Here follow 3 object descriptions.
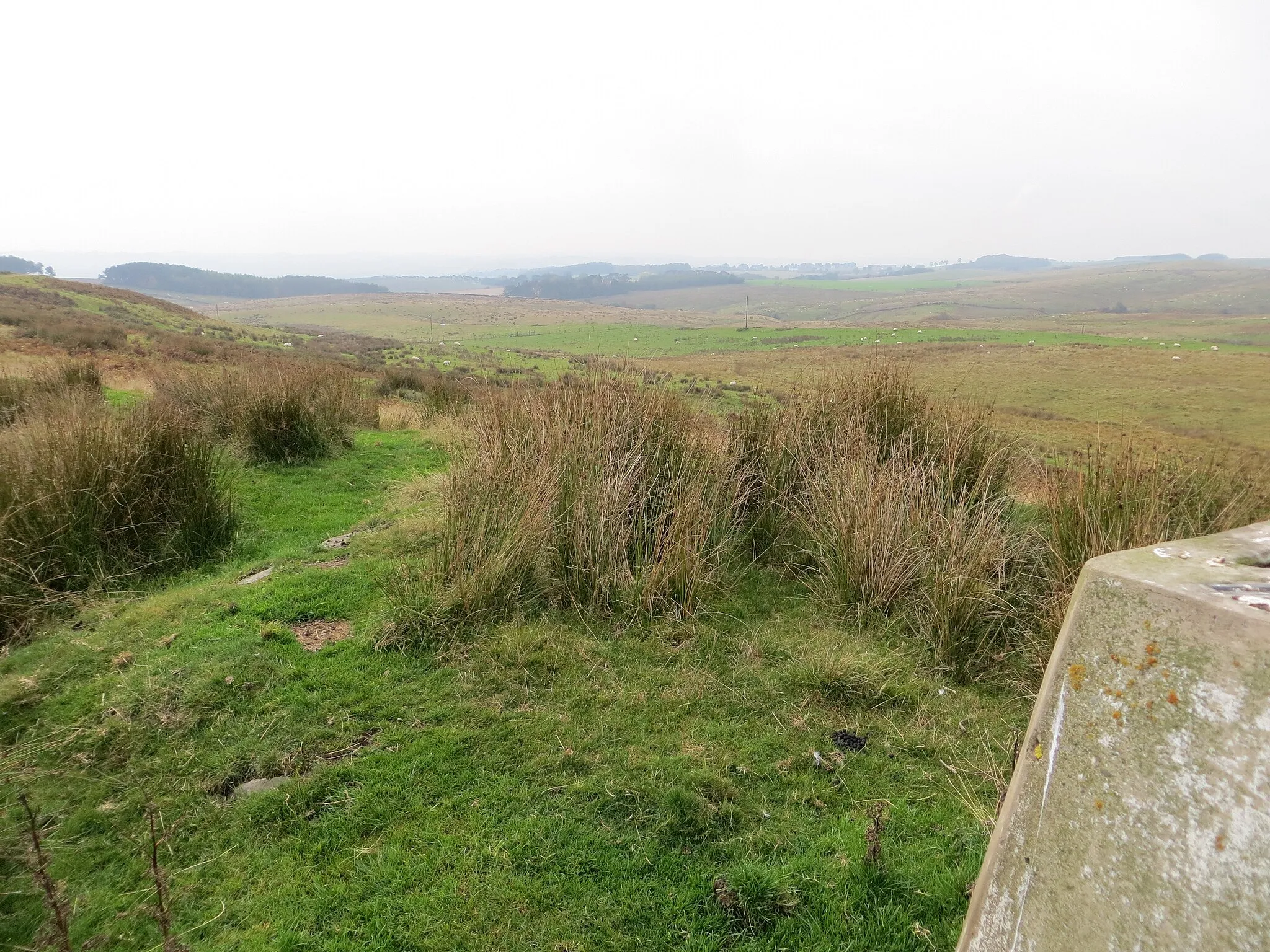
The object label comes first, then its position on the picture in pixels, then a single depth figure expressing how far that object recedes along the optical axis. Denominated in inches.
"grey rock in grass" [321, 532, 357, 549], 226.2
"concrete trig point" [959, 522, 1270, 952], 40.8
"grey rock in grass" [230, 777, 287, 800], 111.5
